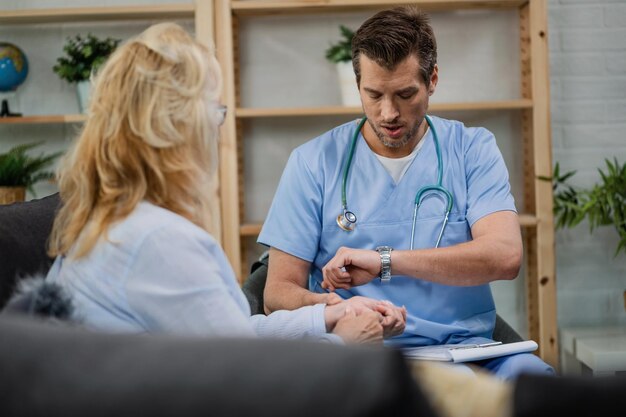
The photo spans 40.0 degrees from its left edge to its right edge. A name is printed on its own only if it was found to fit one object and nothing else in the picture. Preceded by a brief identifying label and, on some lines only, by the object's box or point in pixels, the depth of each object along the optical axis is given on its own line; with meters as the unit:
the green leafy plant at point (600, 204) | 3.06
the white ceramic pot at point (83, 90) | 3.20
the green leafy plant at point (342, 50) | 3.17
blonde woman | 1.01
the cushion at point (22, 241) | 1.25
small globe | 3.26
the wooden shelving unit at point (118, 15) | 3.05
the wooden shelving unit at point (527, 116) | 3.06
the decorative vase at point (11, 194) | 2.98
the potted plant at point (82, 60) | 3.19
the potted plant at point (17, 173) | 3.01
